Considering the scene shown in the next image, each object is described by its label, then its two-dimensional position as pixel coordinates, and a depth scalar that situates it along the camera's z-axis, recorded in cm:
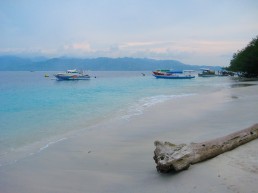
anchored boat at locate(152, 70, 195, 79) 6723
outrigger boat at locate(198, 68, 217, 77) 8044
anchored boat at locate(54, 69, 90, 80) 6575
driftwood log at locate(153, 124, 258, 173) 507
